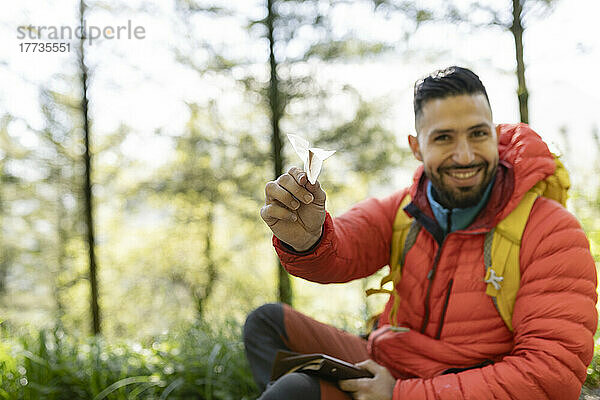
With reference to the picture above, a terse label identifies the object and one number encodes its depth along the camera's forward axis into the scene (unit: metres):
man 1.56
